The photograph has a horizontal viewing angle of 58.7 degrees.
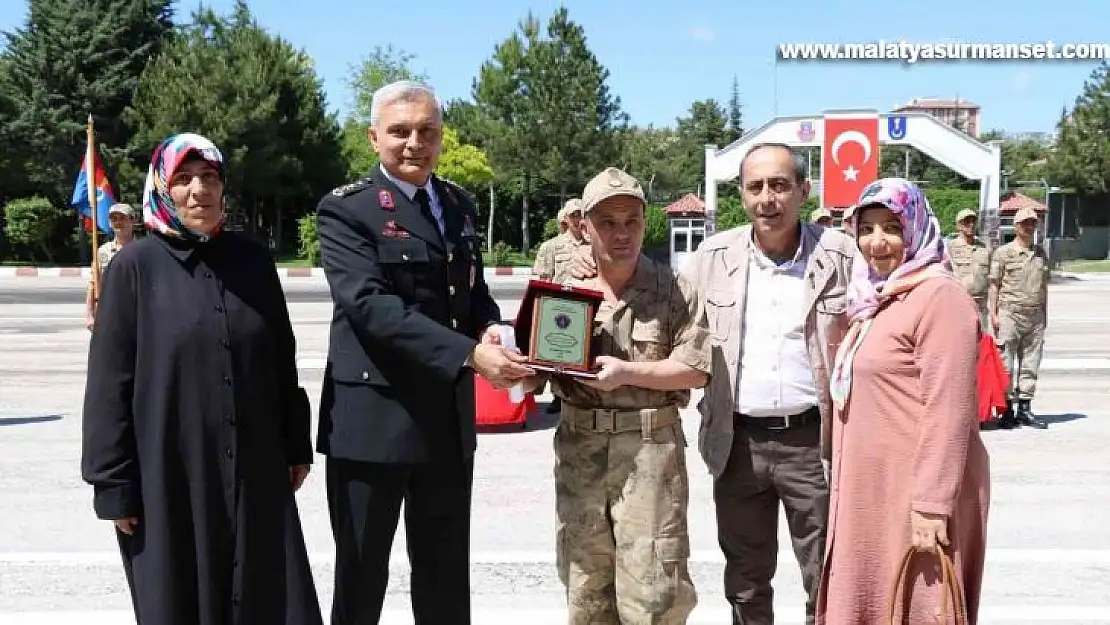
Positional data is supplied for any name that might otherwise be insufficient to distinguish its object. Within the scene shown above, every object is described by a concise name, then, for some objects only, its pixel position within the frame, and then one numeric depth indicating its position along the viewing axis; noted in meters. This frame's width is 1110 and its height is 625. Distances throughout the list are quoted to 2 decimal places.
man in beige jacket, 3.84
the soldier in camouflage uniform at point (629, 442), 3.38
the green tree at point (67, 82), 40.31
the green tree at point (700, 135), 70.25
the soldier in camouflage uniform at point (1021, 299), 9.49
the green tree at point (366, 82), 55.89
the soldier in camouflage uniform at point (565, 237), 8.31
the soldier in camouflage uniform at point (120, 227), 9.41
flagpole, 11.83
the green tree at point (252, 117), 39.50
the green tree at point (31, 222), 38.94
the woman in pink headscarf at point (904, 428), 3.10
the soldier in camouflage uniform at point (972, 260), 10.33
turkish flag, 25.45
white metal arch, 25.62
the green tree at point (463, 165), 43.75
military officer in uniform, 3.31
